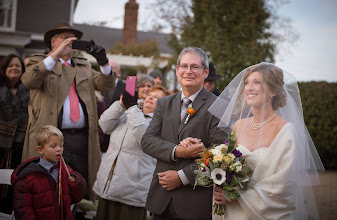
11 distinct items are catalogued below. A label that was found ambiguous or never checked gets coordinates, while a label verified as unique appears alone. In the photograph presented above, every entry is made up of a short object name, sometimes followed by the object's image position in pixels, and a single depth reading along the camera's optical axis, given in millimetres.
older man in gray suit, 3227
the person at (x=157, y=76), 8367
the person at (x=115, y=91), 6753
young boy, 3523
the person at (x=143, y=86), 5586
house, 14494
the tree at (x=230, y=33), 10742
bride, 2812
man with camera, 4391
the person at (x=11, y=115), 5180
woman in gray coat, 4336
